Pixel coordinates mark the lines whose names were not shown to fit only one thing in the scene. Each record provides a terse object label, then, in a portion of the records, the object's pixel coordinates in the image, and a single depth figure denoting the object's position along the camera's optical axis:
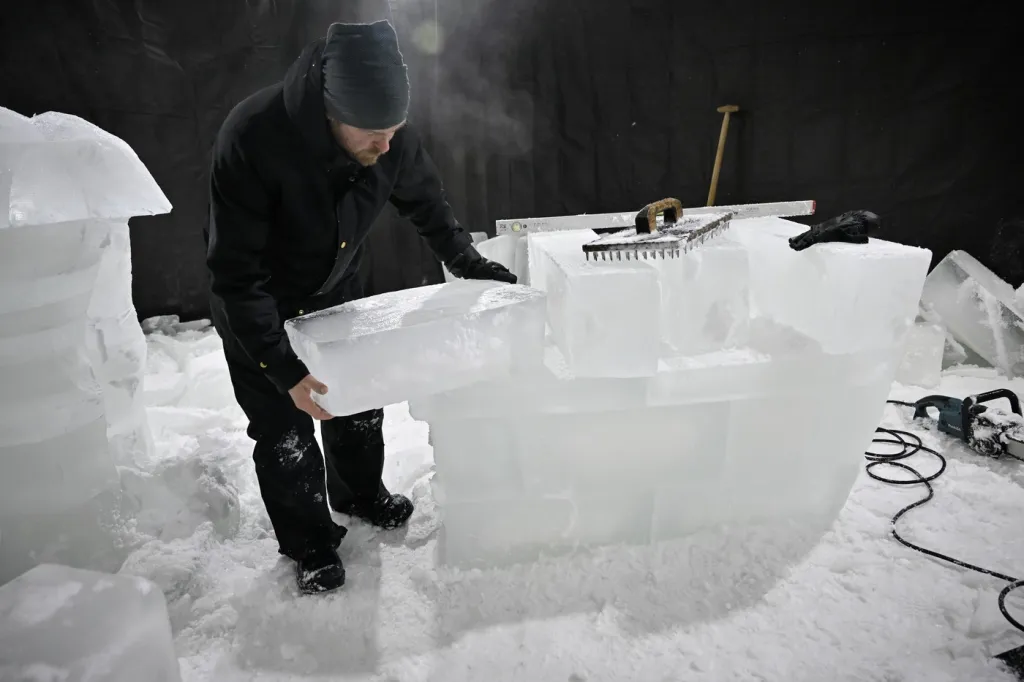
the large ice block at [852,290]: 1.74
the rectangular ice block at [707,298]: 1.87
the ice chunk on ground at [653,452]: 1.83
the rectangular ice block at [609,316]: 1.70
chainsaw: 2.38
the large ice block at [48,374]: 1.79
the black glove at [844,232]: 1.82
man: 1.58
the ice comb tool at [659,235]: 1.79
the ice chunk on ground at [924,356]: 3.14
